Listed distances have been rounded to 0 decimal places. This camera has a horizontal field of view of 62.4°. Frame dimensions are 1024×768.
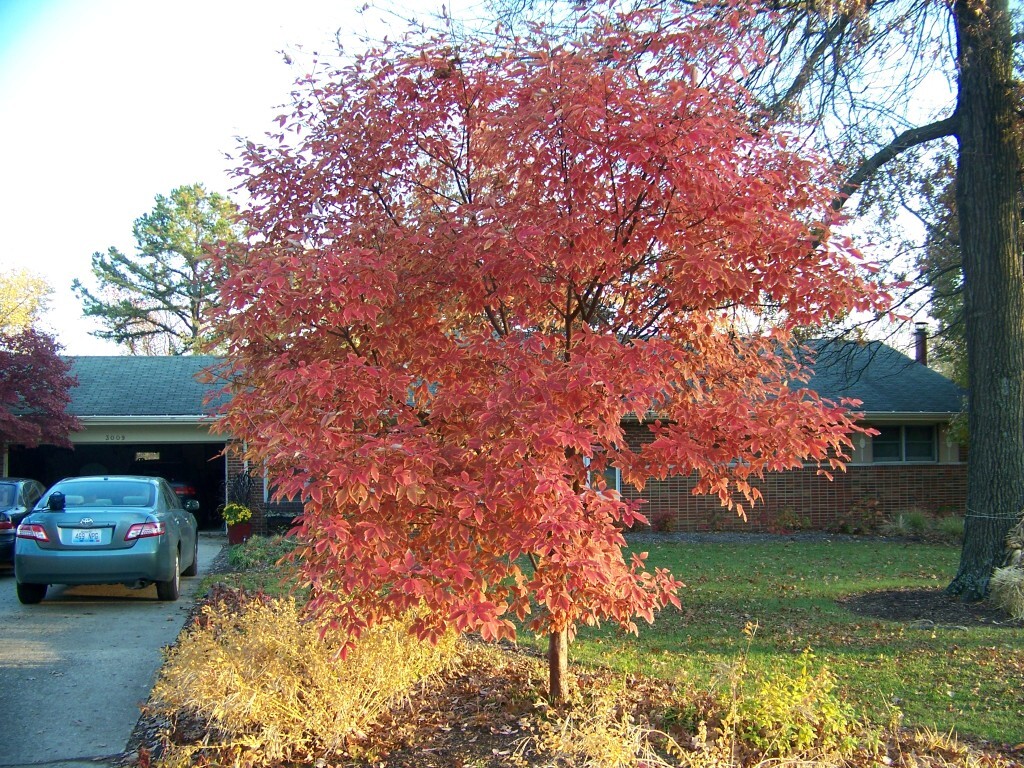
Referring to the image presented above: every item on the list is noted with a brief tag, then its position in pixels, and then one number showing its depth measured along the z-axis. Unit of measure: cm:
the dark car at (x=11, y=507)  1157
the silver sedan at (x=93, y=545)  901
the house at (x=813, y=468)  1775
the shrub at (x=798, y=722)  425
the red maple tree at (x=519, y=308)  371
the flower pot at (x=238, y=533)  1573
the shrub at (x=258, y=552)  1259
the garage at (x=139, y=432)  1823
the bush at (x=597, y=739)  396
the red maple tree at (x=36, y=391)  1636
